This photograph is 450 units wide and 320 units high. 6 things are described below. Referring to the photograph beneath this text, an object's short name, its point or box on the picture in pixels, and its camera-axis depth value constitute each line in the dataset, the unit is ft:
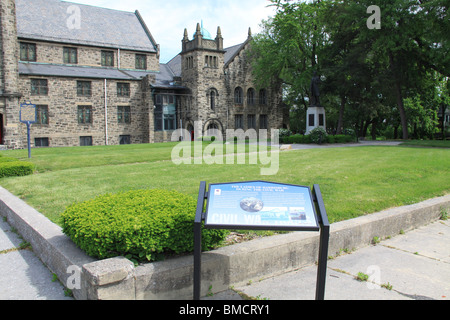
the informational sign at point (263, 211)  10.11
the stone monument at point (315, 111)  96.27
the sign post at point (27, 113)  49.98
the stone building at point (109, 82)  105.40
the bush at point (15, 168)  34.04
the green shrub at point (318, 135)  85.20
